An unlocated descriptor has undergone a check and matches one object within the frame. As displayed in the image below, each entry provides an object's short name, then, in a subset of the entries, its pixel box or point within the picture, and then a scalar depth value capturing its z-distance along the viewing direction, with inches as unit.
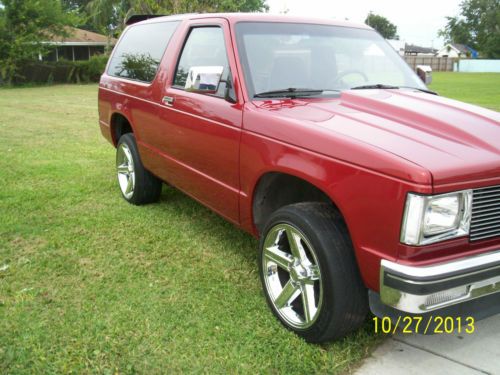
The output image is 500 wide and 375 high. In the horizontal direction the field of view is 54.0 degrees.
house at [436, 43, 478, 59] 3273.4
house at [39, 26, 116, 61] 1532.7
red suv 86.3
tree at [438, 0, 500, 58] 3016.7
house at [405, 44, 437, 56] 3777.6
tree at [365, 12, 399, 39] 3974.9
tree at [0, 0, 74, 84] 932.6
